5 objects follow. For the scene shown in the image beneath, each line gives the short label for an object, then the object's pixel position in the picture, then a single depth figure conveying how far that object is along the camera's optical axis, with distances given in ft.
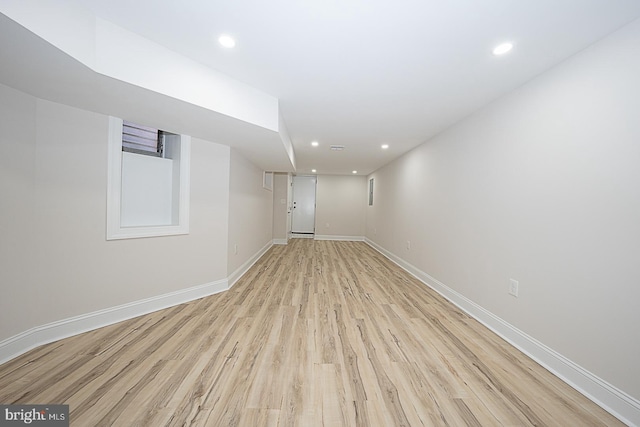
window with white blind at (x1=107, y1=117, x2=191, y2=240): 7.18
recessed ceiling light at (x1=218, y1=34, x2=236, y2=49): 5.19
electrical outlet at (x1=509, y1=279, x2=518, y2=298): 6.77
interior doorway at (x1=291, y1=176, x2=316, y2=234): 27.73
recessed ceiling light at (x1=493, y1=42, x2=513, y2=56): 5.15
